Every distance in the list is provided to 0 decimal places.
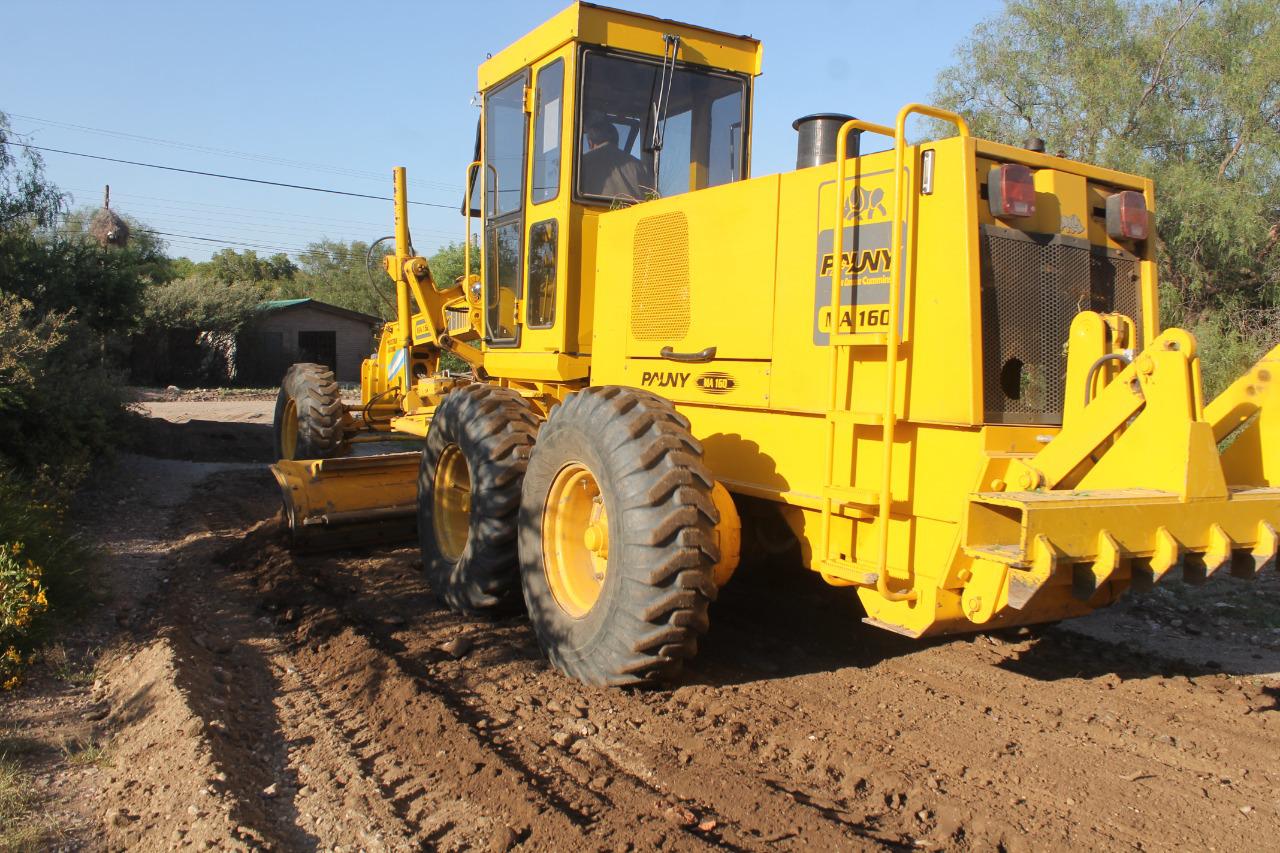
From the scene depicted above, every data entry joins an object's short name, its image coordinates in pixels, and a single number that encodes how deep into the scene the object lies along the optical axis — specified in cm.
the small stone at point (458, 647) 532
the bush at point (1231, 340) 1274
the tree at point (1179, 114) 1440
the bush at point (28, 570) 507
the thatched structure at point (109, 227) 3219
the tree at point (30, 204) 1306
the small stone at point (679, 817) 344
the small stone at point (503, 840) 323
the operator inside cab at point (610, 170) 605
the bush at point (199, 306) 2978
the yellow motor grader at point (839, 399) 376
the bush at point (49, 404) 864
